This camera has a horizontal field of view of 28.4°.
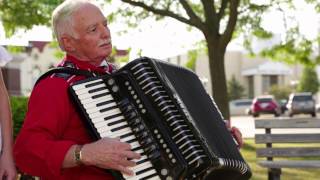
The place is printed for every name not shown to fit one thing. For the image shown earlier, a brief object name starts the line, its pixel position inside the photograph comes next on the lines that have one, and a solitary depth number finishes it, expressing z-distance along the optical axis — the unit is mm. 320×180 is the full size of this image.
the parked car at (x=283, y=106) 47034
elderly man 2570
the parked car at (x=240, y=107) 50000
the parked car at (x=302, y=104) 37781
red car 41375
